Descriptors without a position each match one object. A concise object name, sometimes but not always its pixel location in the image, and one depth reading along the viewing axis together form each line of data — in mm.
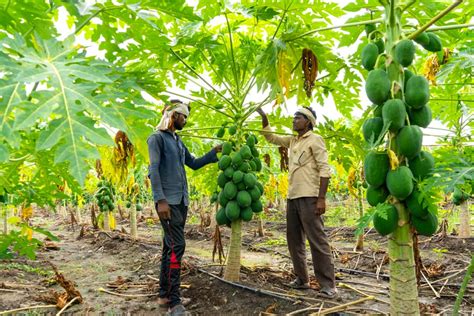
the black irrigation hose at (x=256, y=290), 3326
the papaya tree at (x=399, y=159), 1810
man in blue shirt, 3232
